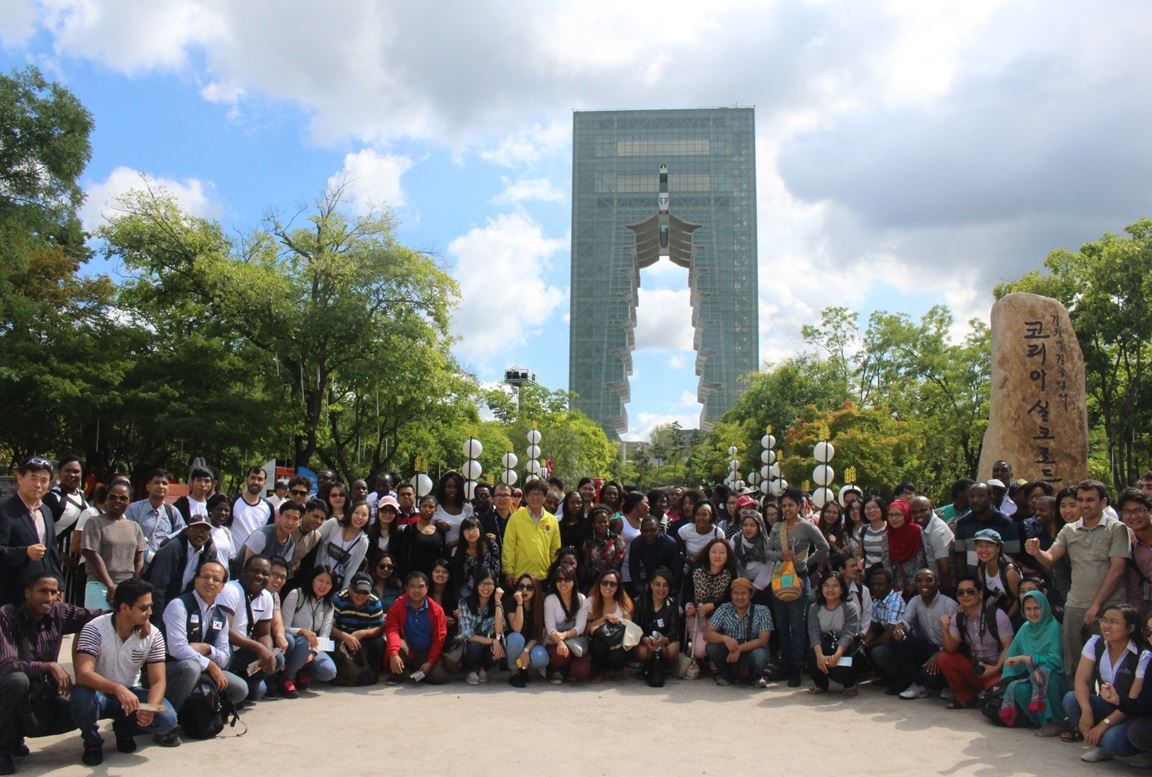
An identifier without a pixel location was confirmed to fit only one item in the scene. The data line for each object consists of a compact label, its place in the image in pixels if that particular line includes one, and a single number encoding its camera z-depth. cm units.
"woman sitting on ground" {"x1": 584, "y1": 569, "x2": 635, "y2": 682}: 732
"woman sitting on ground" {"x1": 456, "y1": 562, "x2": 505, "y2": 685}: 735
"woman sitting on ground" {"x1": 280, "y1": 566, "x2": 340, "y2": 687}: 681
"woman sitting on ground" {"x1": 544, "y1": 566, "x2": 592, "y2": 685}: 725
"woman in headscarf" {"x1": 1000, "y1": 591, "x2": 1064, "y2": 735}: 595
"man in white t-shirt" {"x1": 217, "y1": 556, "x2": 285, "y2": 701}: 615
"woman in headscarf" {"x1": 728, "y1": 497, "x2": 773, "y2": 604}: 768
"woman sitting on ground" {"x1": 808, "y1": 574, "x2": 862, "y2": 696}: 704
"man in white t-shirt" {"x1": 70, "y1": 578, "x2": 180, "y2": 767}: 495
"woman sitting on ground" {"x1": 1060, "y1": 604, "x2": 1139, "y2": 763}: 514
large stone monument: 1250
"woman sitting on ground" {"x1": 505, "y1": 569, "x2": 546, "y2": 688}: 725
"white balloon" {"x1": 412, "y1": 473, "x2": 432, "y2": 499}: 1648
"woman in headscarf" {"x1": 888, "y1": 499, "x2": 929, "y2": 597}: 763
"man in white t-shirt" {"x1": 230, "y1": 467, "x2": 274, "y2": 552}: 746
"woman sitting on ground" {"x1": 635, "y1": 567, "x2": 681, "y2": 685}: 734
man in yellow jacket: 776
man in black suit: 554
